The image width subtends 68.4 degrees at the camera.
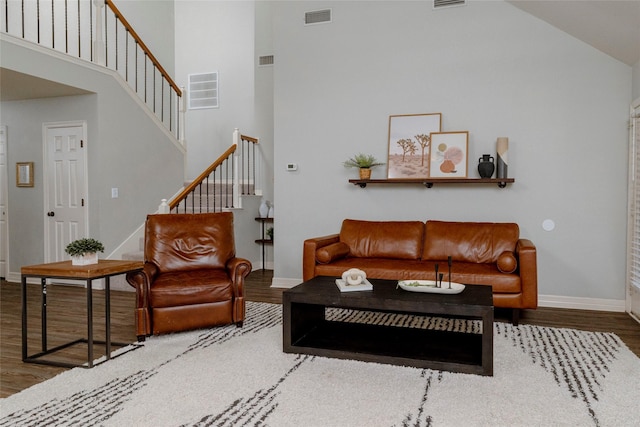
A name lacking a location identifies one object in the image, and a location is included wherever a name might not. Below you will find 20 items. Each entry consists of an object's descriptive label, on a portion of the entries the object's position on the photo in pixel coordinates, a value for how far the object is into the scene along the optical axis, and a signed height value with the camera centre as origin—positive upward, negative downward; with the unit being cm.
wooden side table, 301 -50
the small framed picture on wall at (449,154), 498 +50
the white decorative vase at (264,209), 743 -15
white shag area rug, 229 -106
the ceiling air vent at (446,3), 508 +215
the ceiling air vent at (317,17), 560 +220
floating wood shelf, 475 +21
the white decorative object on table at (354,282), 326 -58
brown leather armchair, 358 -63
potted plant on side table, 321 -36
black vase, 479 +36
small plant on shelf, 528 +42
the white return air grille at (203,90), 877 +205
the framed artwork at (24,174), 633 +33
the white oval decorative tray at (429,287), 316 -59
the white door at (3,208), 655 -14
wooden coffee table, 287 -96
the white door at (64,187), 598 +15
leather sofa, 402 -52
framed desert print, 516 +64
